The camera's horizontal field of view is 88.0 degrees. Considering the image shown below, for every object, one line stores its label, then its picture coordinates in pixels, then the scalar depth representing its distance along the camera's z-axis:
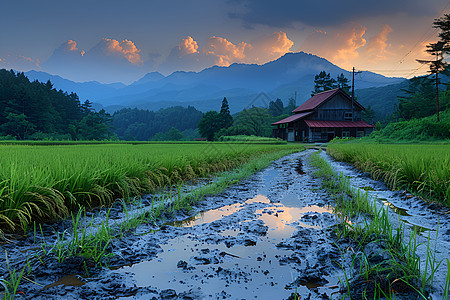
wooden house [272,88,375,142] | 36.22
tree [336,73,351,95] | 60.29
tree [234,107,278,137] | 49.21
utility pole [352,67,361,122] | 36.41
